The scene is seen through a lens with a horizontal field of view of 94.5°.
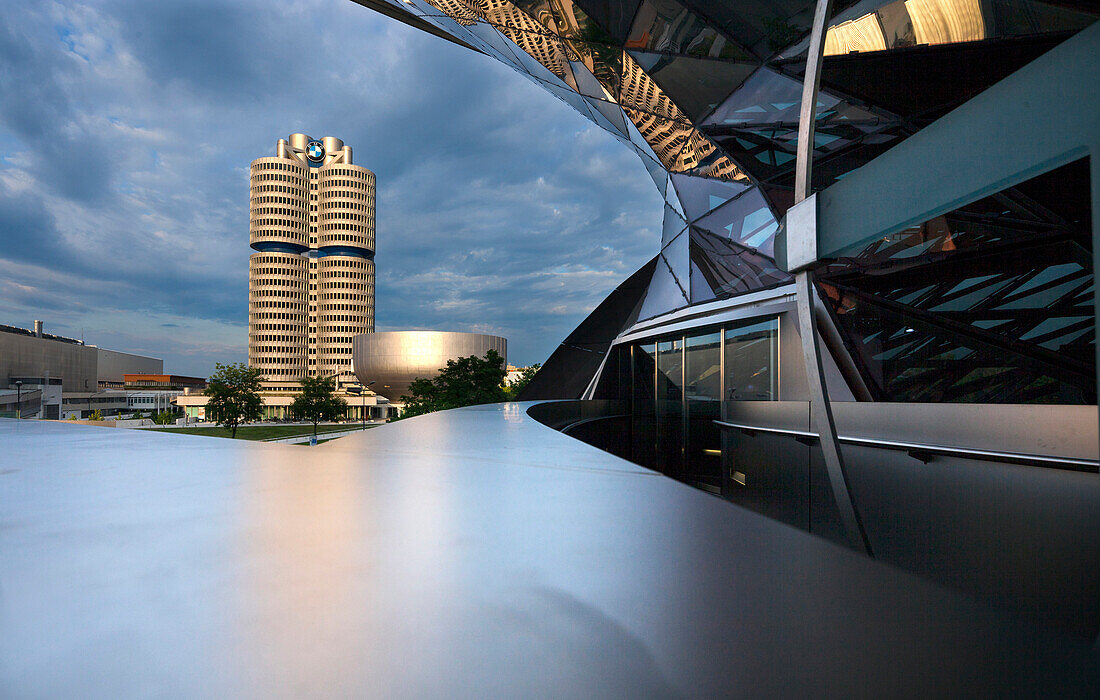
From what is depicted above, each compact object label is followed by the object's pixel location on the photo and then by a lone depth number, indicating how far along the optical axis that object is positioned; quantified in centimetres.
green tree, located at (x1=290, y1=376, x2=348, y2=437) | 5322
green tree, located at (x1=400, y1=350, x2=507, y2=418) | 3466
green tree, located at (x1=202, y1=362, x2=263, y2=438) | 4712
